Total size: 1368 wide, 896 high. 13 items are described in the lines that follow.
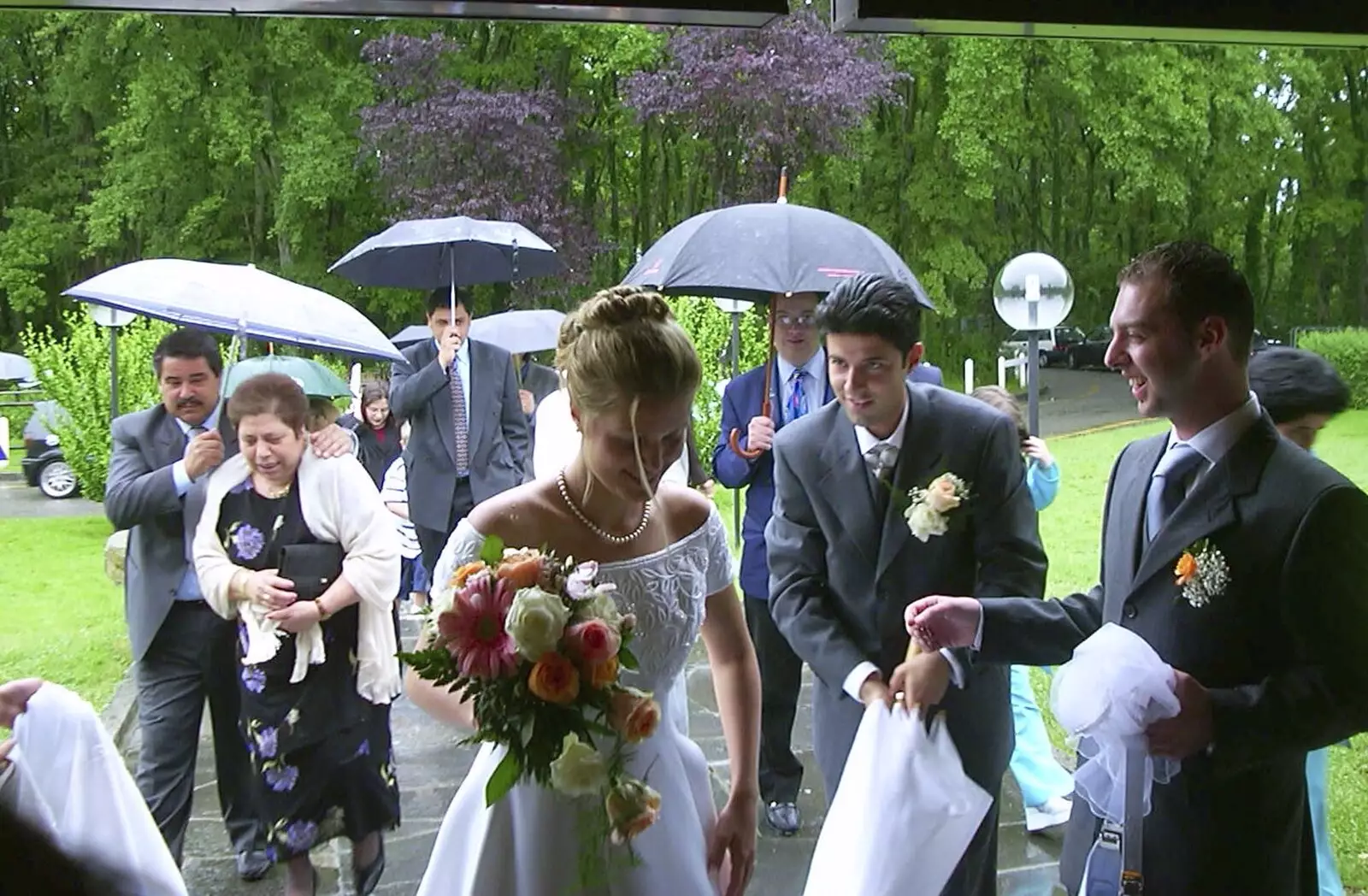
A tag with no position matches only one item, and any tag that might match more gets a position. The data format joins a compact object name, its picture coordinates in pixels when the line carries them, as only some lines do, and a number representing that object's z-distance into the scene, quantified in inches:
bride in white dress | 64.1
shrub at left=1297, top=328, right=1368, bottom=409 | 246.1
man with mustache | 120.8
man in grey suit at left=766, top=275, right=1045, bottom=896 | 91.7
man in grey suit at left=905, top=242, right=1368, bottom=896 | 64.5
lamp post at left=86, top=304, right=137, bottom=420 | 143.9
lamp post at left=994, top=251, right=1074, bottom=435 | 186.5
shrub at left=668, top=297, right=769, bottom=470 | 301.1
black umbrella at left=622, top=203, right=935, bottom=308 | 138.7
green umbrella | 156.0
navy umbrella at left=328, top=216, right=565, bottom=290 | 183.0
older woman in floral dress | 118.3
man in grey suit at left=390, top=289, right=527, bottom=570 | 189.0
